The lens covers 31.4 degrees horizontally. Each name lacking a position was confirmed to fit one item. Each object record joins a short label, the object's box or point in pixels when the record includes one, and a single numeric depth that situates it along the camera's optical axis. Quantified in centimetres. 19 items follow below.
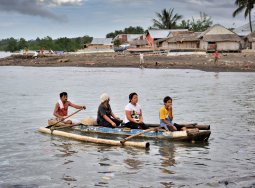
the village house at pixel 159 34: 7550
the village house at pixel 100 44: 9644
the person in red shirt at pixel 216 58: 4176
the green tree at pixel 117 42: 8975
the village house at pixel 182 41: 6606
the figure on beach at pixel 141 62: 4977
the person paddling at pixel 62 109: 1360
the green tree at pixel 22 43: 14218
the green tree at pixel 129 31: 11021
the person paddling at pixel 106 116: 1258
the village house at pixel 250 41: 6056
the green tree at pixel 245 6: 6475
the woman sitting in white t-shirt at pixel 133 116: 1227
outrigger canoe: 1162
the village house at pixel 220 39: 6109
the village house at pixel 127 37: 9617
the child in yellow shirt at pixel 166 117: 1188
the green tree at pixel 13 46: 14650
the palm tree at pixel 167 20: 8404
